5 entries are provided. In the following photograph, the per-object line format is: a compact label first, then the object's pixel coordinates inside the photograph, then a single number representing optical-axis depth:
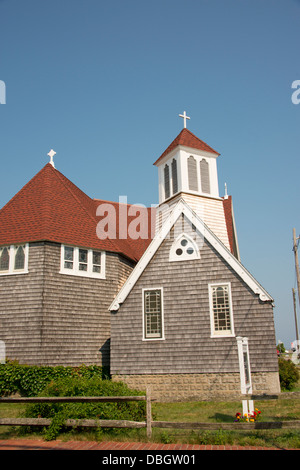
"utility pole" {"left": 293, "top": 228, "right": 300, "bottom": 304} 25.05
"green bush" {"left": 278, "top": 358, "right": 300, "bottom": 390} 18.47
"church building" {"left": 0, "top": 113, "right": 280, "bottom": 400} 16.36
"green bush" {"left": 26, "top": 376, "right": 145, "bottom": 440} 9.41
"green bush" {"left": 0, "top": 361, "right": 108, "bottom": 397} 17.05
